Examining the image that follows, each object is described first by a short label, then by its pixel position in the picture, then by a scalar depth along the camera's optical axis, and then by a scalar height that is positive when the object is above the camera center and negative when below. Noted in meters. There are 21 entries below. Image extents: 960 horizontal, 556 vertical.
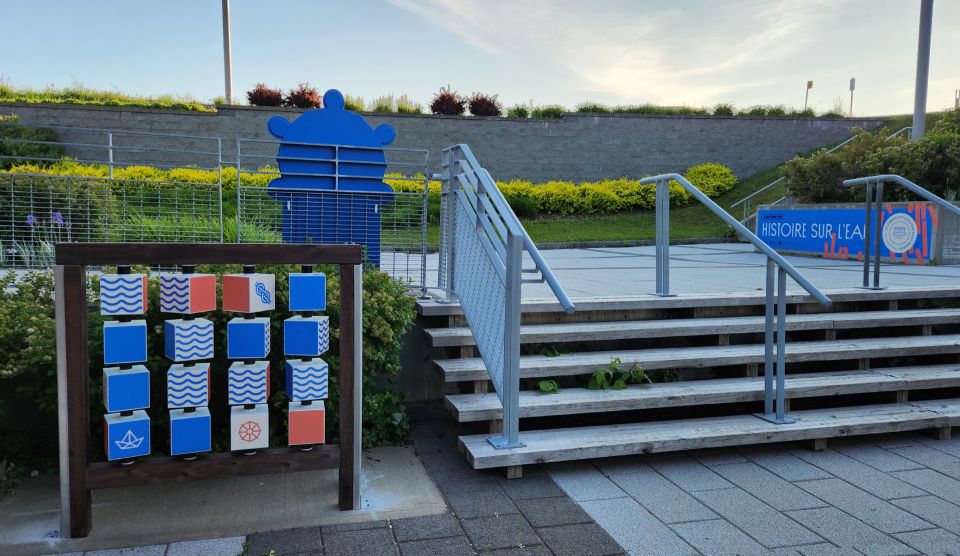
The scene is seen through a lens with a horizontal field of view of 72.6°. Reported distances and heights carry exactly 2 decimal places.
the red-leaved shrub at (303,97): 17.72 +3.72
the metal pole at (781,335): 4.11 -0.59
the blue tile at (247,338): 3.12 -0.50
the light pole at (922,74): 13.58 +3.59
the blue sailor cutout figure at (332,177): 5.19 +0.47
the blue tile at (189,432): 3.00 -0.92
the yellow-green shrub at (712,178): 18.55 +1.78
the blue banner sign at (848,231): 9.74 +0.18
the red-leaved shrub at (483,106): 18.64 +3.73
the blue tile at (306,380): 3.20 -0.71
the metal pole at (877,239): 5.44 +0.03
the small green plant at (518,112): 18.80 +3.61
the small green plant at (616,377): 4.25 -0.92
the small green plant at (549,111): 18.66 +3.61
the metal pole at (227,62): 17.78 +4.70
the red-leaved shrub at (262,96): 17.70 +3.72
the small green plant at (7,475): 3.31 -1.26
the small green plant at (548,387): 4.20 -0.96
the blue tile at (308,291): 3.20 -0.28
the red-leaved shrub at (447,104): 18.56 +3.76
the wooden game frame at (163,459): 2.81 -0.71
